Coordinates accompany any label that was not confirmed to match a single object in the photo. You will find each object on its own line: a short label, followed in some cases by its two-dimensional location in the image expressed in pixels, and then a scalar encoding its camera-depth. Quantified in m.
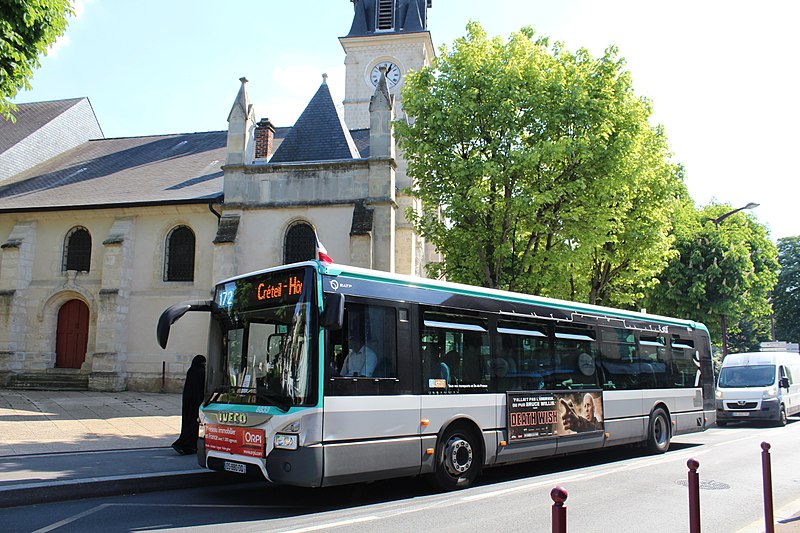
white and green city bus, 6.76
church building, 21.52
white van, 17.84
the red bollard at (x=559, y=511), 3.17
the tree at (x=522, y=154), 14.56
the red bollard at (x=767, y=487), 5.28
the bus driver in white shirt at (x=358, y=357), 7.07
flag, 7.27
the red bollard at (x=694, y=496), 4.52
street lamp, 23.43
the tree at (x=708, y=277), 23.61
